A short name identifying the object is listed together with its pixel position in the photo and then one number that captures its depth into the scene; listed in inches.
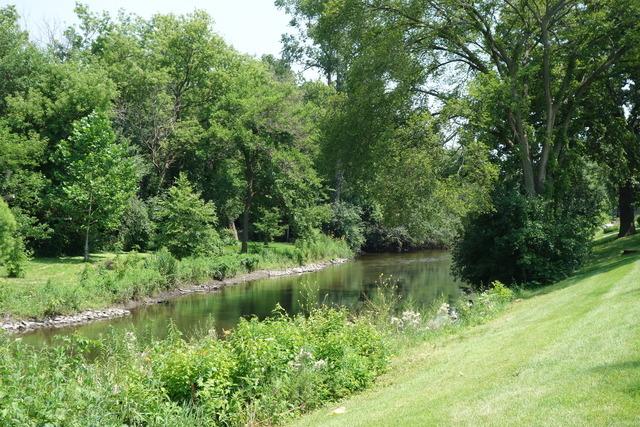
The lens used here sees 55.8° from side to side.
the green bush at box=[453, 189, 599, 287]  869.8
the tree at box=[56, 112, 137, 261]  1304.1
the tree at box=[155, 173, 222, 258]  1403.8
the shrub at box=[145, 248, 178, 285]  1202.0
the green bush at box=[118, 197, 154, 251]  1483.8
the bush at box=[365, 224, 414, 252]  2326.5
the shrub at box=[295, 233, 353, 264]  1784.7
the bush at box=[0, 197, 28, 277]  948.0
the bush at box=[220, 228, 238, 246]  1785.3
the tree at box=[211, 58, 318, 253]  1681.8
